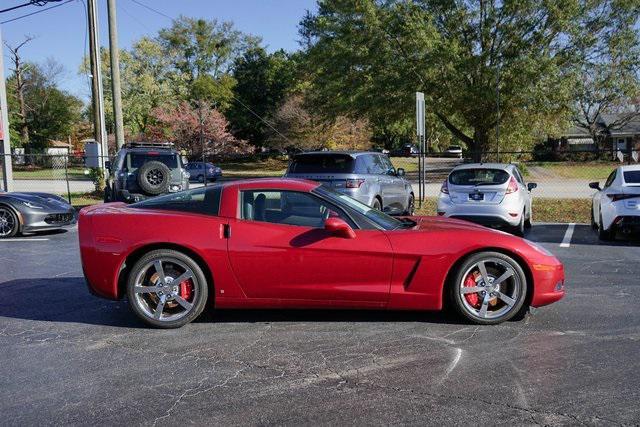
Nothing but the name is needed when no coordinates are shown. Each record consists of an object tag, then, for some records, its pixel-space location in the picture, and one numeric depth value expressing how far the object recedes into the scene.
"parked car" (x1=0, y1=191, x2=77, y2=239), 10.81
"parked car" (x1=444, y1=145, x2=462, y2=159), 83.00
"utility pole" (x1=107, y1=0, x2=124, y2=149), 18.94
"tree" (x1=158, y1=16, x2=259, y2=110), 56.25
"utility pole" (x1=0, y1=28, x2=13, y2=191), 16.49
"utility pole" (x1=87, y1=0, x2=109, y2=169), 19.55
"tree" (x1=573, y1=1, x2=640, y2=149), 25.55
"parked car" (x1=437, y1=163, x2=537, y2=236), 10.38
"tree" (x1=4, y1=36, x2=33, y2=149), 61.81
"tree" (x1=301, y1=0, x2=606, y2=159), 24.52
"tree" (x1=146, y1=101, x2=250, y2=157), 47.44
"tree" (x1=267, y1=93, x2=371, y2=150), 46.38
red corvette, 4.99
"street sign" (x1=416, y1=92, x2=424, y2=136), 13.92
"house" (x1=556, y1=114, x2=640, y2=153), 50.56
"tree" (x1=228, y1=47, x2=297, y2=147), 57.06
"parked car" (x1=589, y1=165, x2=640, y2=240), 9.36
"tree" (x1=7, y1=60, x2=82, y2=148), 64.06
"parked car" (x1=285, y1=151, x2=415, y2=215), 10.34
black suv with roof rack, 14.24
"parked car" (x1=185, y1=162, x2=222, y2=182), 33.16
